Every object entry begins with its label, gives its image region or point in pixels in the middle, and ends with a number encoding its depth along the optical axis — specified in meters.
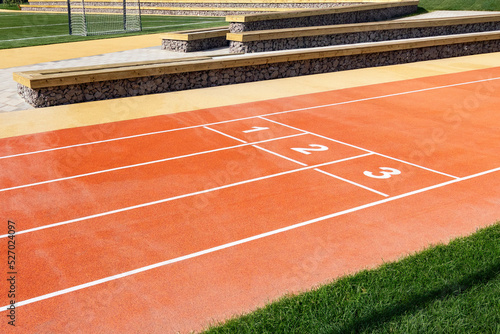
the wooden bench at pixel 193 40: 19.94
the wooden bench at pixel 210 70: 13.41
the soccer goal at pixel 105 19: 27.70
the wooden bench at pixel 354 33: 19.08
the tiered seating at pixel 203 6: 34.09
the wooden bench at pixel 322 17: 21.95
